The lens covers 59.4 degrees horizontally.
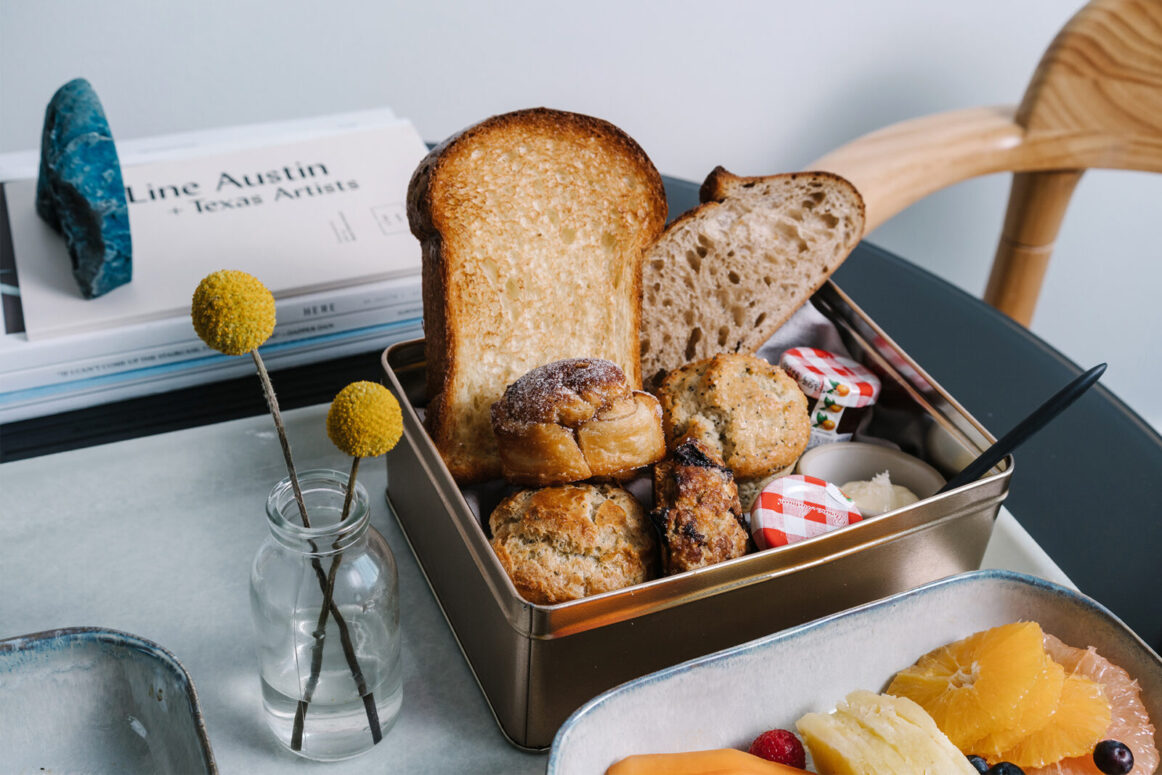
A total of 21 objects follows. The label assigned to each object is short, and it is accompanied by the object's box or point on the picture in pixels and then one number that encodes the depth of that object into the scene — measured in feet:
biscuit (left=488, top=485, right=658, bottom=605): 2.11
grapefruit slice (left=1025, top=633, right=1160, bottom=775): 2.00
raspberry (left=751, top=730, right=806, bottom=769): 2.00
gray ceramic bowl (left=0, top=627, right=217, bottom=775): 1.82
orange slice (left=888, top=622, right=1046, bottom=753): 1.99
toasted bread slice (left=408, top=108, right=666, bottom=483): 2.50
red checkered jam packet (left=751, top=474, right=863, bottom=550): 2.20
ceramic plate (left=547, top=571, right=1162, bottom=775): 1.91
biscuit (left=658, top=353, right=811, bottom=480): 2.42
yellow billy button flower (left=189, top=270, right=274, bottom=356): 1.64
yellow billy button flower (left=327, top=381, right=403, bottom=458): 1.69
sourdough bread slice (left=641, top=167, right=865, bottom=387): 2.86
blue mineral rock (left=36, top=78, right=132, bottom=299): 3.10
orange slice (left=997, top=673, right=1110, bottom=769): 1.97
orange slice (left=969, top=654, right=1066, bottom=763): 1.98
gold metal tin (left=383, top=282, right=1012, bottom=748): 2.00
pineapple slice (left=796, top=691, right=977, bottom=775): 1.86
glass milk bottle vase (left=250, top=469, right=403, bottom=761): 2.06
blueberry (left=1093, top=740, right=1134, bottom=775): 1.94
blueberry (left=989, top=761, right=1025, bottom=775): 1.94
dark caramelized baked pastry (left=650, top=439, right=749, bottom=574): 2.11
